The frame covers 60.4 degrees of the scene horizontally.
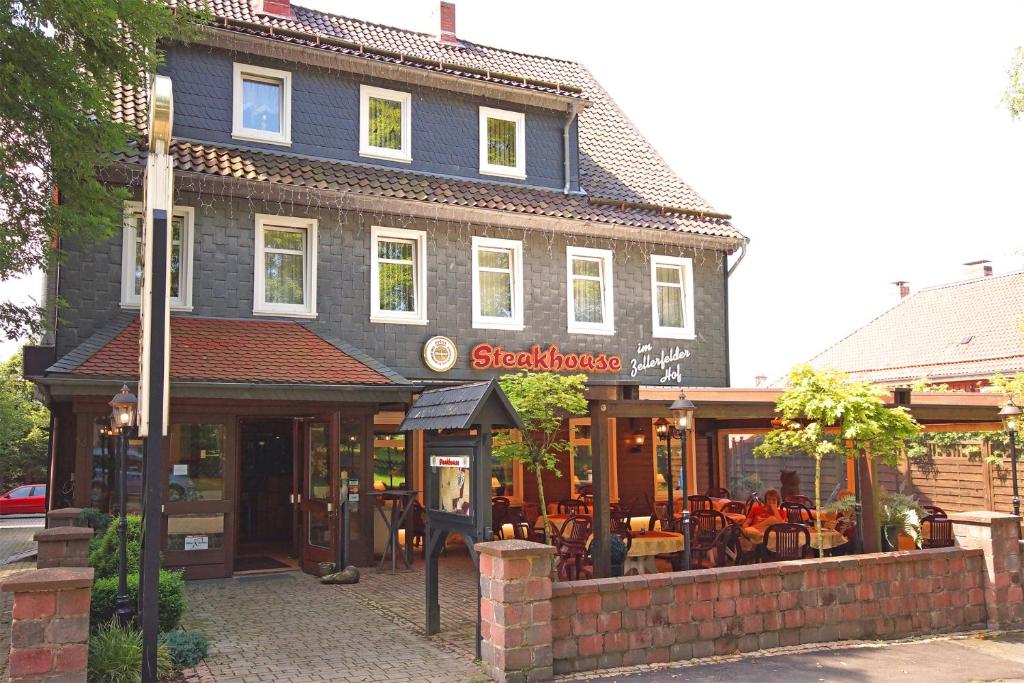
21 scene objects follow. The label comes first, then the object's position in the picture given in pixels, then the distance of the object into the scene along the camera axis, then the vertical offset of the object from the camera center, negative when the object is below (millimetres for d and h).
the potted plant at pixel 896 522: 12180 -1377
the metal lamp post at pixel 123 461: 7781 -291
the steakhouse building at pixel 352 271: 12344 +2621
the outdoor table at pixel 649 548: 11312 -1584
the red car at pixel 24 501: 27400 -2161
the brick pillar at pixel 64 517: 10742 -1043
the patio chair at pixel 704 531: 11660 -1459
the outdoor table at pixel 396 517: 12999 -1341
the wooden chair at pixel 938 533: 12953 -1651
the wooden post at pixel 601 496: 9766 -787
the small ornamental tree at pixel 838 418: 10570 +63
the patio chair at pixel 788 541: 11297 -1504
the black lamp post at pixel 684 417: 10062 +90
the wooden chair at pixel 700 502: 14609 -1340
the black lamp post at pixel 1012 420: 13296 +26
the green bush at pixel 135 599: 8070 -1544
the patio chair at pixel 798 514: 13345 -1396
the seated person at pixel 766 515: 12748 -1397
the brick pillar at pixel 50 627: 6008 -1345
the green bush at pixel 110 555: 9130 -1300
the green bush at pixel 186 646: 7531 -1861
